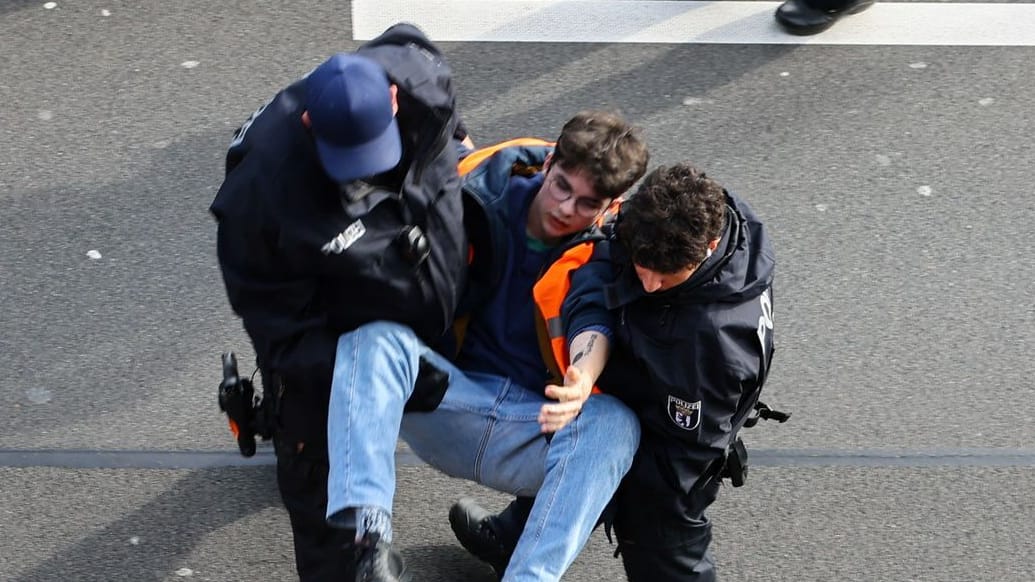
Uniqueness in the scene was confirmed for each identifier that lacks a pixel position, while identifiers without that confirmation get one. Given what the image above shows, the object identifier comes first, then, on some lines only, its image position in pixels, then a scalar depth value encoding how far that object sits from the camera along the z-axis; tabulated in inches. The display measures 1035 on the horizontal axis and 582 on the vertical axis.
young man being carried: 234.5
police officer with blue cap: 231.8
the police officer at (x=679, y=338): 231.3
